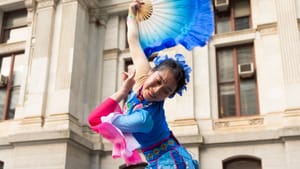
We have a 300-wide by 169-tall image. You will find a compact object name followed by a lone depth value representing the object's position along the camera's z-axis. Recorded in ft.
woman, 9.25
